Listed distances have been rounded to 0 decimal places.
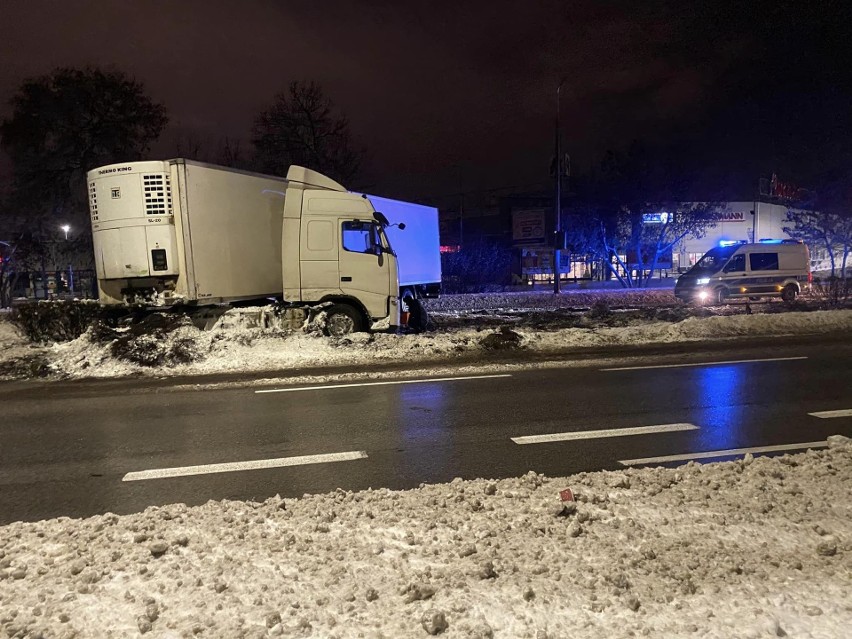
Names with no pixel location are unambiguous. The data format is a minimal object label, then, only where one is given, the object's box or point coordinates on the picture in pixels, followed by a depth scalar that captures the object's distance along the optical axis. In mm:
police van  21312
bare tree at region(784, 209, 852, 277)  40094
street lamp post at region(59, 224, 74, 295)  27784
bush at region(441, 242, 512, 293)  31188
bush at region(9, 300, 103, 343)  13922
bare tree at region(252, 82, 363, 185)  28516
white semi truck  11070
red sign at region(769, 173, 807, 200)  47938
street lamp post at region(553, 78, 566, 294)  26312
